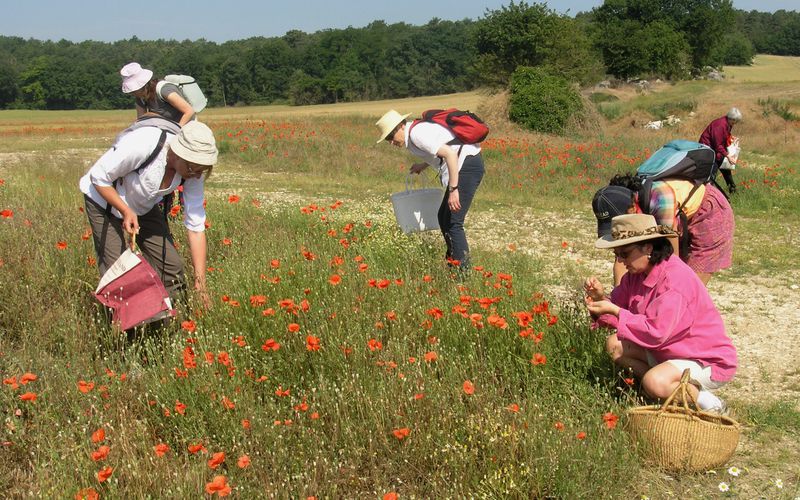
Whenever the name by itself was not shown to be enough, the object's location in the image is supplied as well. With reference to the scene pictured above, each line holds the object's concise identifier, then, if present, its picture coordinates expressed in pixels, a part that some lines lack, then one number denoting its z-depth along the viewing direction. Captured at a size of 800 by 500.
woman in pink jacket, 3.68
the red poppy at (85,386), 3.23
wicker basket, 3.34
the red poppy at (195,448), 2.99
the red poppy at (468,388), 3.24
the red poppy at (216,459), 2.80
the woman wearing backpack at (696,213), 4.70
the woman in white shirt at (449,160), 6.06
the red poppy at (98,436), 2.91
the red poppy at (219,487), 2.52
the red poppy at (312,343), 3.59
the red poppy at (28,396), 3.22
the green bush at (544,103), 26.62
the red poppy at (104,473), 2.70
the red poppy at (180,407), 3.31
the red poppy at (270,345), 3.61
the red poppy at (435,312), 3.96
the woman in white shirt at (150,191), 4.27
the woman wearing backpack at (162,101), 7.01
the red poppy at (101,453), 2.74
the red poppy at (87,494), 2.70
